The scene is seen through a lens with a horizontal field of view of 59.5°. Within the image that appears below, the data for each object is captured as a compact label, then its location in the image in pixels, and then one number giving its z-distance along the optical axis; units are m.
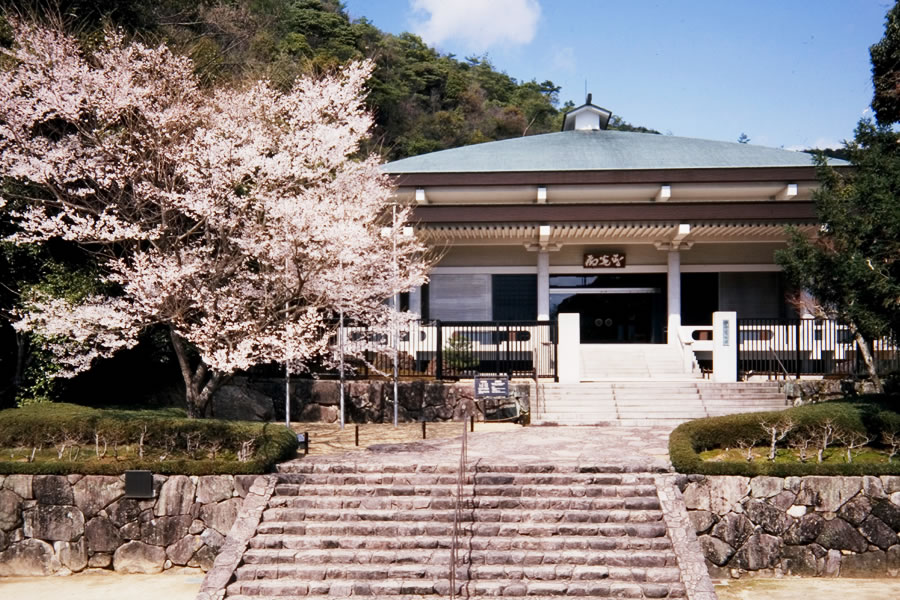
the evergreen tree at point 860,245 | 11.62
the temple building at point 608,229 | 22.31
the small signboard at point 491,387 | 16.17
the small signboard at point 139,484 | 11.02
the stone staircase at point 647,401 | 17.53
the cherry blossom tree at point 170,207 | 13.99
